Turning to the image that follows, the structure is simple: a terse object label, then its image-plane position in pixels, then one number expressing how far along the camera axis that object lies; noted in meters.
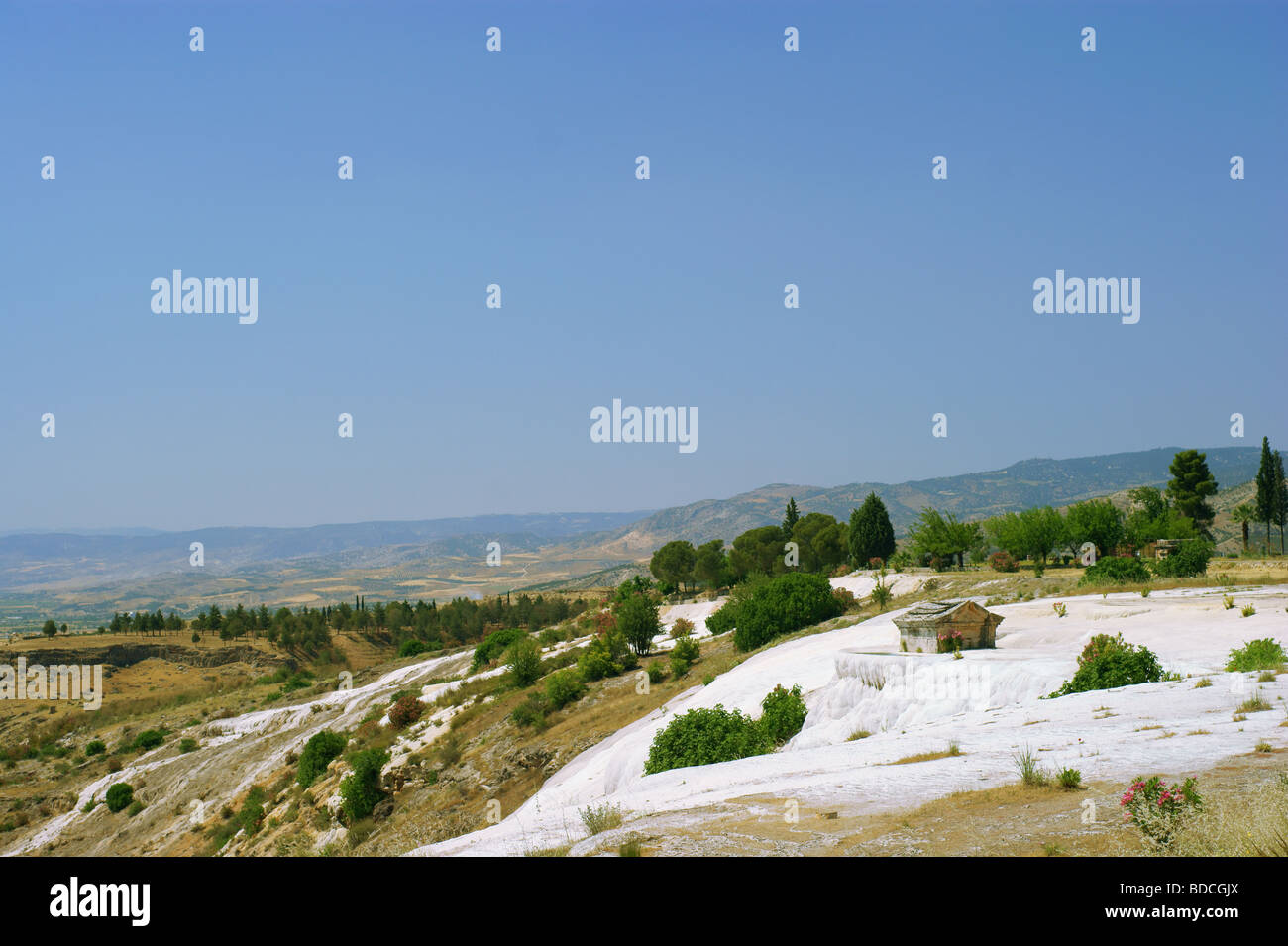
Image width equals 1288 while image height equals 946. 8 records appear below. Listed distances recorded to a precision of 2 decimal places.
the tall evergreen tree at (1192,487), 80.69
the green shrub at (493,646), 58.44
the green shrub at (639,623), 46.50
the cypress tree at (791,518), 91.20
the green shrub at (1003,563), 53.38
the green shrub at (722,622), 48.56
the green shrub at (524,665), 45.19
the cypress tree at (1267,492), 79.44
